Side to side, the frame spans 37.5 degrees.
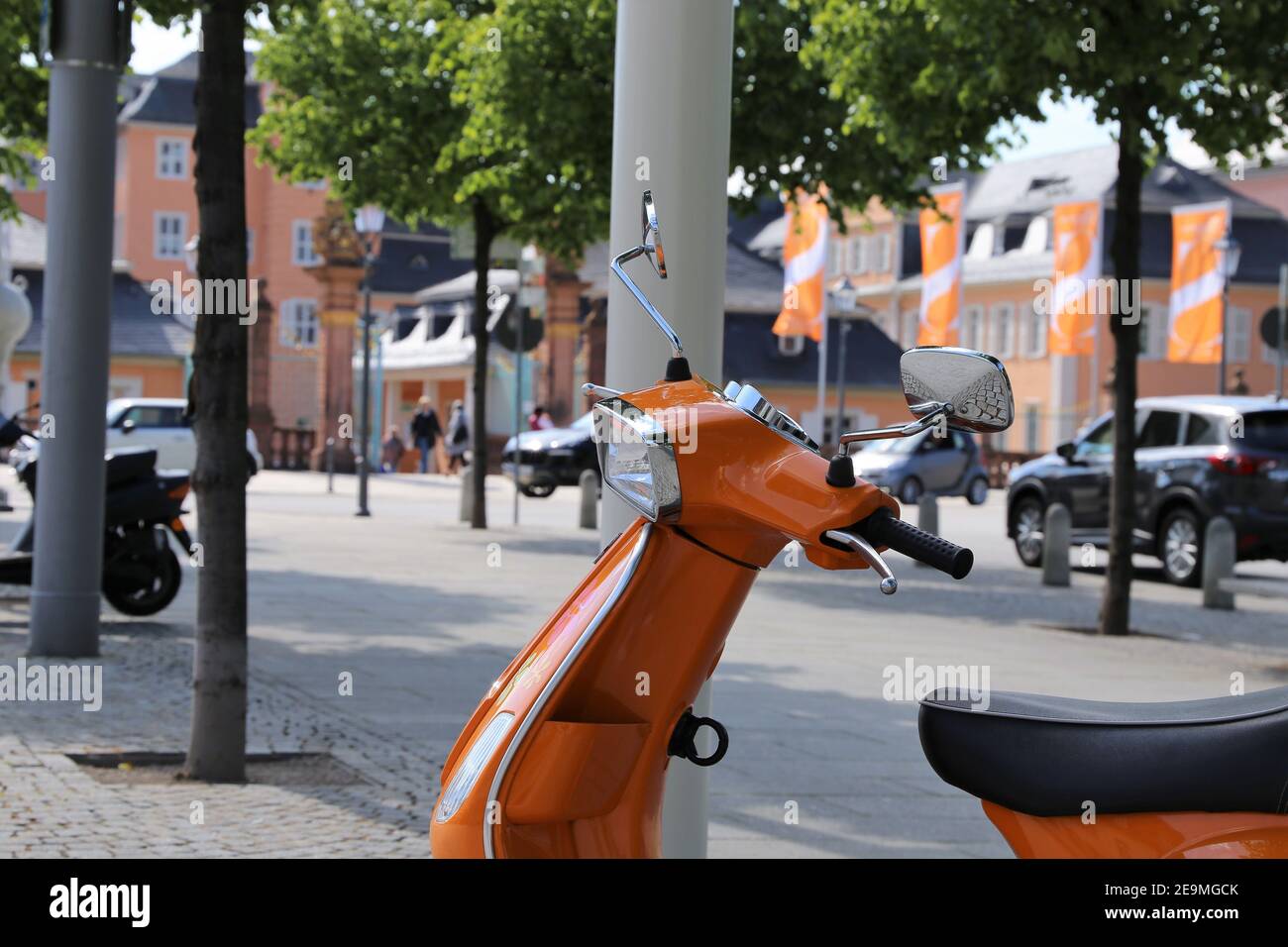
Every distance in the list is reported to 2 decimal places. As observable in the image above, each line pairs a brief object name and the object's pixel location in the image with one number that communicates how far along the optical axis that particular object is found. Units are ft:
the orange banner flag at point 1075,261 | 121.08
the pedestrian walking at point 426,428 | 150.00
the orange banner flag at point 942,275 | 115.34
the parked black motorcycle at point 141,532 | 38.96
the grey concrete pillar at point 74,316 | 32.35
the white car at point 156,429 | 105.50
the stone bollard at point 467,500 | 80.45
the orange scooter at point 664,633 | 9.15
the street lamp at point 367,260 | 83.51
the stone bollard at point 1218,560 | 53.67
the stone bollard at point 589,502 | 80.02
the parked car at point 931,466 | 125.29
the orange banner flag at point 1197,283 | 116.06
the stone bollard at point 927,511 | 72.08
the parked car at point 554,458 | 110.63
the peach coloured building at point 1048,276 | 224.94
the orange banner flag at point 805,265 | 104.42
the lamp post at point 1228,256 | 114.42
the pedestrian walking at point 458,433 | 146.82
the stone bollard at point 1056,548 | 58.90
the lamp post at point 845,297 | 138.51
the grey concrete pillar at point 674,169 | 14.01
